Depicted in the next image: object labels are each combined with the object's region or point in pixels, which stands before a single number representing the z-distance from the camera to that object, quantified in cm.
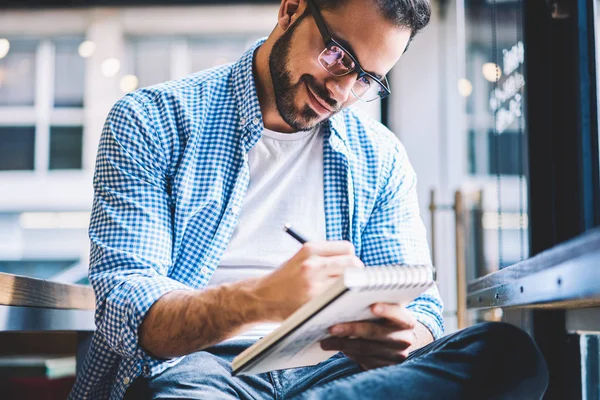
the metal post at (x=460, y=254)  321
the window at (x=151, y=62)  545
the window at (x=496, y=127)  211
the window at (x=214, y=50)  532
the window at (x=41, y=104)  546
